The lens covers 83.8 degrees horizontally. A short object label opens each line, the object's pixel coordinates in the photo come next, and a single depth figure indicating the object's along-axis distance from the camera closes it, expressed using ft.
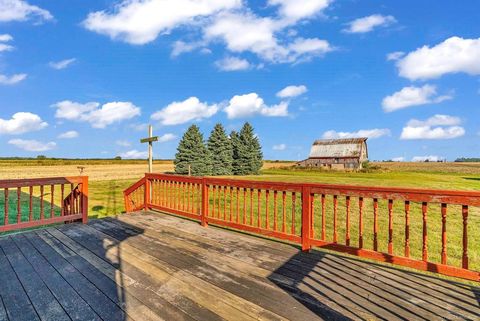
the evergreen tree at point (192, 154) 95.55
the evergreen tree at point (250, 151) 112.27
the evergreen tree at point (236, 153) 111.86
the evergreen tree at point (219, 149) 105.81
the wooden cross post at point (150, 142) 24.62
